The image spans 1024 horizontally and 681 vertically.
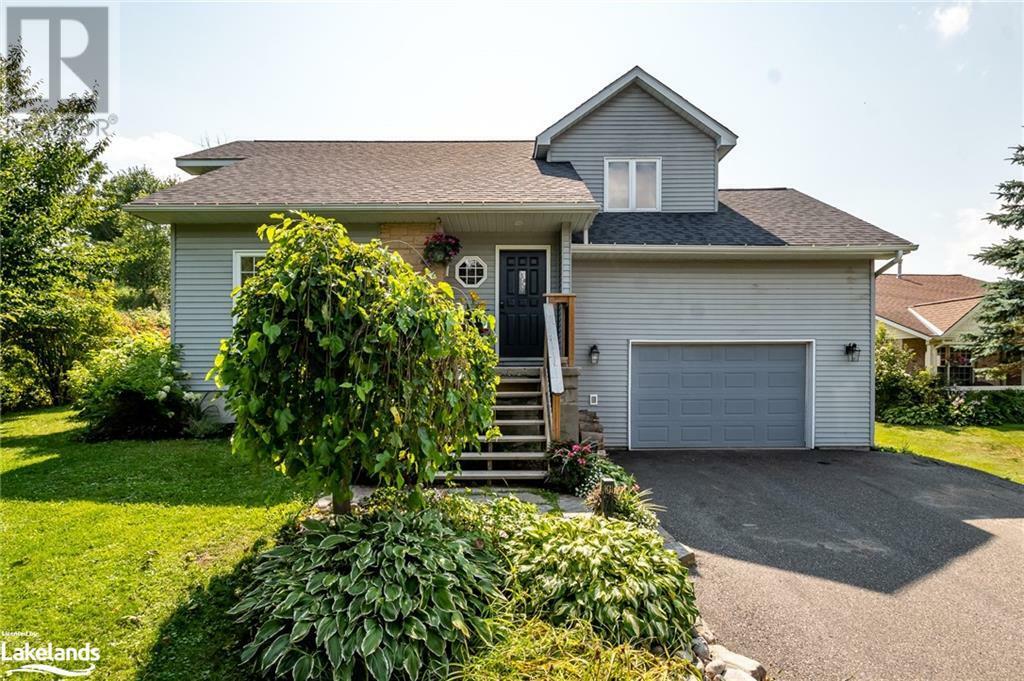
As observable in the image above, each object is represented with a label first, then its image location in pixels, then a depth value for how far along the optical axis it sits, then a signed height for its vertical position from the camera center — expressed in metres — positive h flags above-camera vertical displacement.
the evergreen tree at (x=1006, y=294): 11.35 +1.11
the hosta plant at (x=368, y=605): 2.25 -1.42
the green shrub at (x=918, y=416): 11.46 -1.92
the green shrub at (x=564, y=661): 2.23 -1.61
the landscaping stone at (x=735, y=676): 2.47 -1.81
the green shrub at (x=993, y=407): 11.55 -1.71
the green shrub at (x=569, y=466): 5.29 -1.49
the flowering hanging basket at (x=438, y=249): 7.64 +1.45
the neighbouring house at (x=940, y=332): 13.68 +0.21
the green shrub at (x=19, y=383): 10.99 -1.16
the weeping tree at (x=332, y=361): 2.71 -0.15
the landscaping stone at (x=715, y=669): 2.53 -1.83
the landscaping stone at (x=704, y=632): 2.91 -1.88
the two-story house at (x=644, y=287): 7.90 +0.93
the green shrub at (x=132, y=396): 7.09 -0.94
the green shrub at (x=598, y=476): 5.09 -1.54
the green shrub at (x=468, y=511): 3.37 -1.35
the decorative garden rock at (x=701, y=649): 2.70 -1.83
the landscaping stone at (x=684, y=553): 3.91 -1.82
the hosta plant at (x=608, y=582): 2.61 -1.47
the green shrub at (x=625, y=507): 4.31 -1.61
